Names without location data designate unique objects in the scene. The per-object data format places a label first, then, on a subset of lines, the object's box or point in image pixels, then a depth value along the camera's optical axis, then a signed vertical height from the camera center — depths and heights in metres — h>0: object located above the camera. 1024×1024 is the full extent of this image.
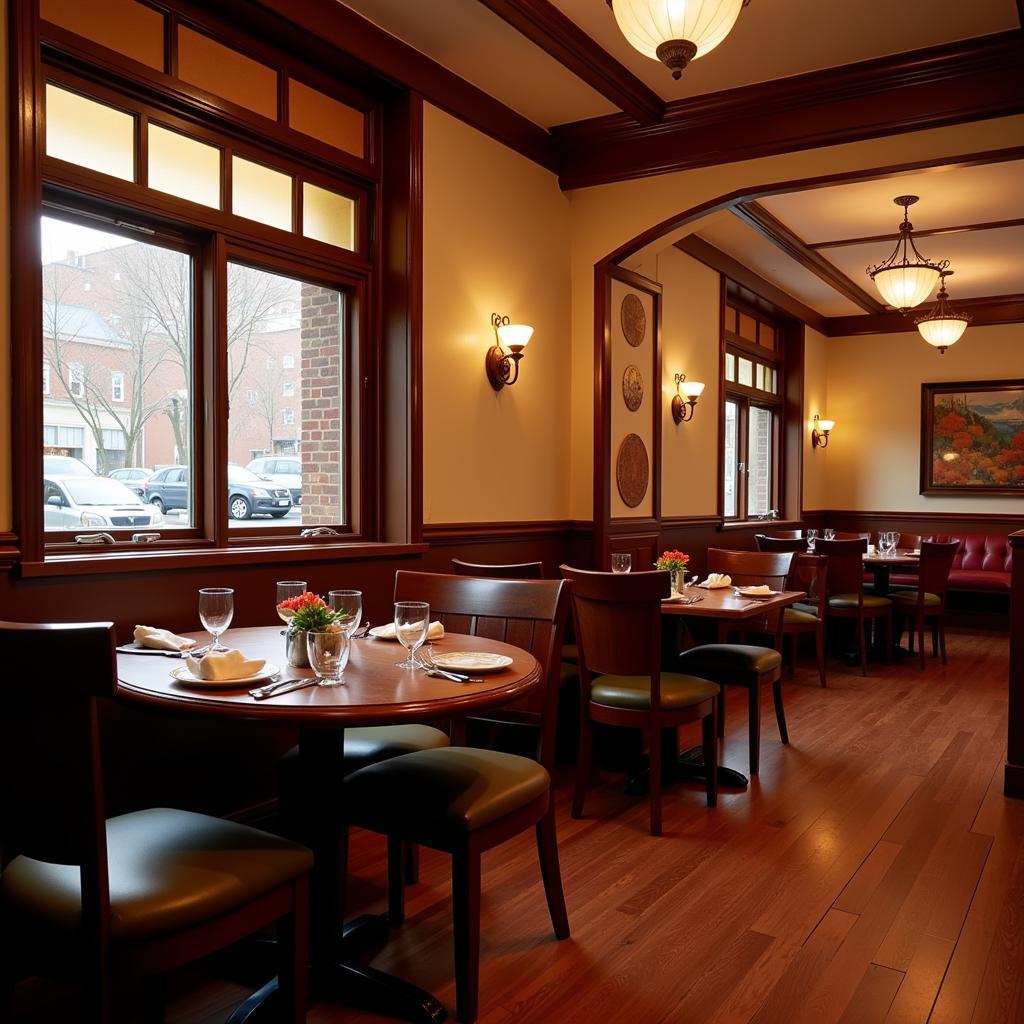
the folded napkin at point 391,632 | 2.60 -0.40
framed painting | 9.05 +0.55
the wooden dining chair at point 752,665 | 4.04 -0.76
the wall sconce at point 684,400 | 6.62 +0.68
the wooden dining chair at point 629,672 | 3.33 -0.66
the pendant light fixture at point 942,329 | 7.16 +1.28
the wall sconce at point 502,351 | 4.63 +0.72
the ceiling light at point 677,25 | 2.70 +1.38
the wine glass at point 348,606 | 2.21 -0.27
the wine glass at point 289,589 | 2.58 -0.27
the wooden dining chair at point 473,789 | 2.10 -0.72
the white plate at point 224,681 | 1.93 -0.40
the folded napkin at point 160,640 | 2.41 -0.39
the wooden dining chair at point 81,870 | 1.50 -0.70
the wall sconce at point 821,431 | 9.60 +0.65
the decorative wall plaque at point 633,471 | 5.60 +0.14
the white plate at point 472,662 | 2.14 -0.40
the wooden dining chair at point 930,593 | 6.81 -0.76
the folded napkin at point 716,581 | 4.42 -0.42
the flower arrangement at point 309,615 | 2.12 -0.28
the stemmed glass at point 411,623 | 2.14 -0.30
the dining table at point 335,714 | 1.80 -0.43
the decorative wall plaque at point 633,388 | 5.62 +0.65
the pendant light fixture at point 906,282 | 6.00 +1.39
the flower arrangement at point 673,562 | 4.12 -0.31
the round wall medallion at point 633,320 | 5.60 +1.06
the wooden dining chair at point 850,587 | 6.53 -0.67
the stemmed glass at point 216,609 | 2.25 -0.29
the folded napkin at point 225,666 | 1.94 -0.37
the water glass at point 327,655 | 1.98 -0.35
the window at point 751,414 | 7.95 +0.73
